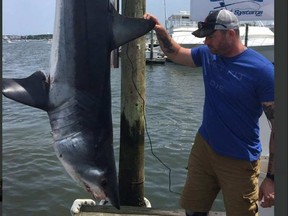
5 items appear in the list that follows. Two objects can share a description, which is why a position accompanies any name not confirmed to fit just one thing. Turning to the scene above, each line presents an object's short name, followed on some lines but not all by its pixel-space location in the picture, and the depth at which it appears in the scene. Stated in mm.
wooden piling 3768
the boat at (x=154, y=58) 28648
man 2574
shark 2061
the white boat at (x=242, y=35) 23625
